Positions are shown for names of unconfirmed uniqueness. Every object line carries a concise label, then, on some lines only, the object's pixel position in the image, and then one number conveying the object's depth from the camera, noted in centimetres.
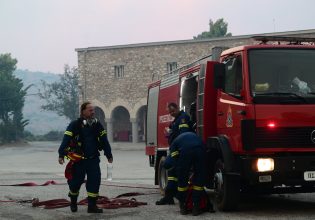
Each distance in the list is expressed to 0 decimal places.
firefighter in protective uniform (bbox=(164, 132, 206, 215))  959
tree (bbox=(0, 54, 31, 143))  6278
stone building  4606
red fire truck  897
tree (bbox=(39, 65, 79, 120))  7941
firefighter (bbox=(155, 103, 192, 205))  1042
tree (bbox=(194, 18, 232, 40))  6881
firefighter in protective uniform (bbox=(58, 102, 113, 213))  990
